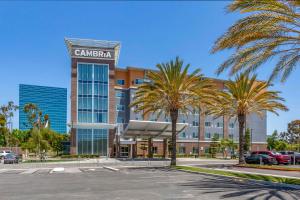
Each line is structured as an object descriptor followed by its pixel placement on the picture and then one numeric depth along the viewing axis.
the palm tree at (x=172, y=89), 23.18
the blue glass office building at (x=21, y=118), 126.72
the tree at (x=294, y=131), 69.75
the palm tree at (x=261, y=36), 11.37
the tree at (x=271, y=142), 65.68
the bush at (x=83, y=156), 41.23
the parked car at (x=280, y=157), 26.57
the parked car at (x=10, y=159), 32.73
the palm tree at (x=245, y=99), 24.43
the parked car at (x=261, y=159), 25.53
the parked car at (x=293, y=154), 28.25
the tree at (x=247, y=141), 52.57
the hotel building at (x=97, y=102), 45.58
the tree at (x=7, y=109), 55.75
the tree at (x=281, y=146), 62.44
